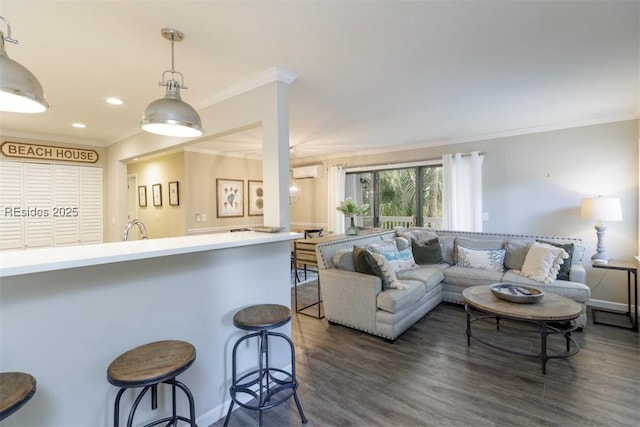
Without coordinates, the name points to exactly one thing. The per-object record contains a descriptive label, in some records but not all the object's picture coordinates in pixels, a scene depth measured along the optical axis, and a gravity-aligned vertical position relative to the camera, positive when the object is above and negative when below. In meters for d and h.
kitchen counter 1.34 -0.53
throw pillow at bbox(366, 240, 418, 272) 3.80 -0.57
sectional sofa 3.09 -0.78
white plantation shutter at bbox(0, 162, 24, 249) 3.85 +0.17
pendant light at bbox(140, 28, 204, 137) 1.72 +0.59
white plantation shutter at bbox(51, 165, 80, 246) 4.26 +0.15
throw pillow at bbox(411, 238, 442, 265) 4.34 -0.61
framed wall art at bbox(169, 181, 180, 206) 5.36 +0.36
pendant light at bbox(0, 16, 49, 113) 1.17 +0.53
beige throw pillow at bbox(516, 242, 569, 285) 3.40 -0.63
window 5.33 +0.32
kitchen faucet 2.12 -0.10
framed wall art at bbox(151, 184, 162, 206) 5.75 +0.39
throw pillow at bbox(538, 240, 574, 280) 3.47 -0.68
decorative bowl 2.60 -0.75
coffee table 2.37 -0.83
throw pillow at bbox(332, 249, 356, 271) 3.41 -0.56
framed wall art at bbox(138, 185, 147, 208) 6.15 +0.38
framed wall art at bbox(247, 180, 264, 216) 6.30 +0.33
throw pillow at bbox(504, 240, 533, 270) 3.89 -0.58
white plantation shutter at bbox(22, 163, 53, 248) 4.02 +0.17
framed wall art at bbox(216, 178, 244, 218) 5.75 +0.32
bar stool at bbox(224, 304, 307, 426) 1.81 -0.90
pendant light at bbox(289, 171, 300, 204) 5.58 +0.40
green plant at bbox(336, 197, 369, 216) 4.83 +0.06
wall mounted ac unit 6.47 +0.88
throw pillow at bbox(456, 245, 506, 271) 3.96 -0.65
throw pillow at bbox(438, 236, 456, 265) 4.47 -0.57
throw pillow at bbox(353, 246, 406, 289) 3.17 -0.59
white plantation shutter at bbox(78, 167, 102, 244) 4.54 +0.16
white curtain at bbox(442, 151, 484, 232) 4.65 +0.31
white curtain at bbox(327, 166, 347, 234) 6.25 +0.35
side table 3.19 -0.84
